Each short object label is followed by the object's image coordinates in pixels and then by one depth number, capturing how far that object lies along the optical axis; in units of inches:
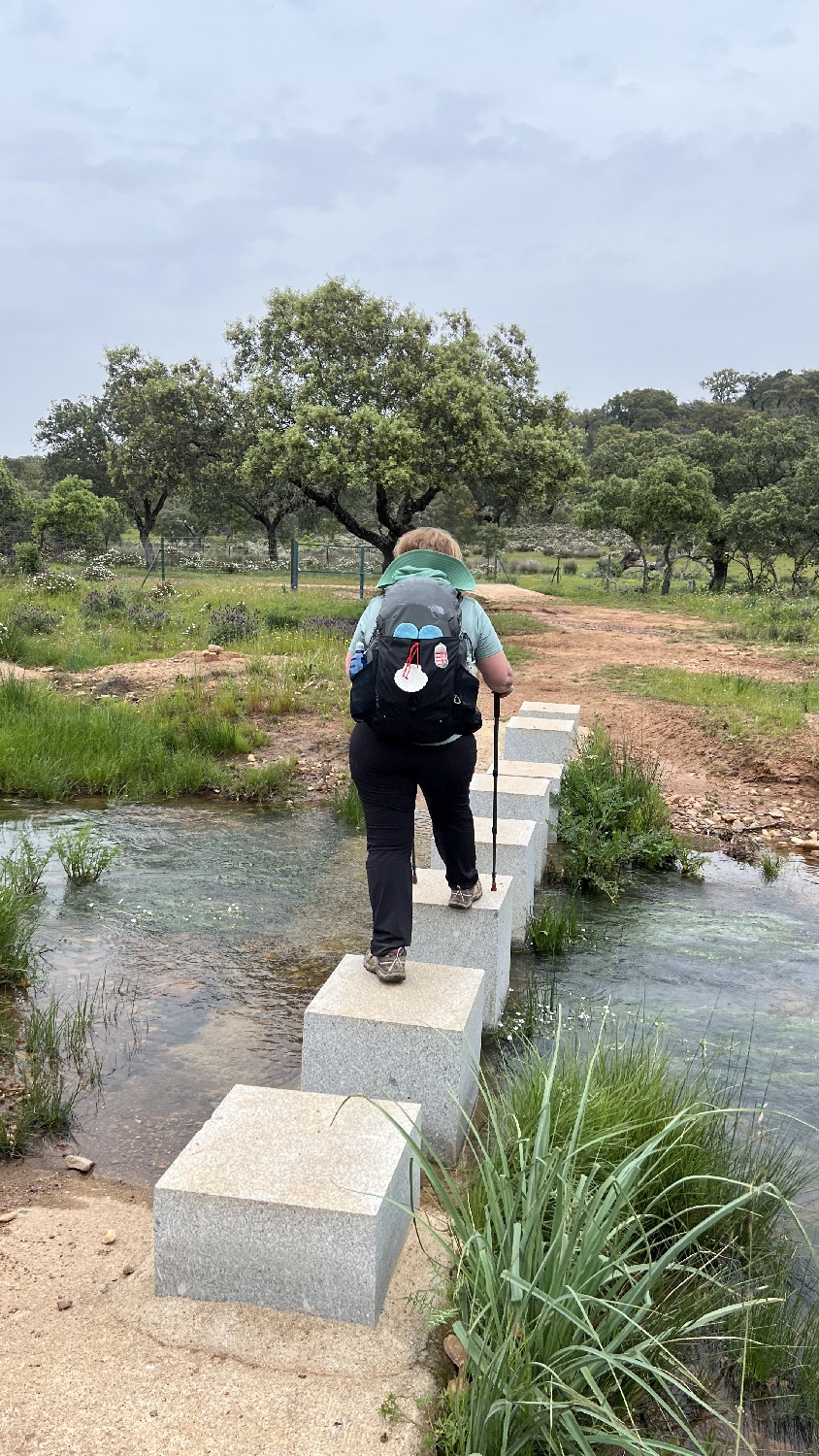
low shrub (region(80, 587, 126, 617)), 729.6
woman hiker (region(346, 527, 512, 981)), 145.3
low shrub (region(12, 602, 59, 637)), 636.1
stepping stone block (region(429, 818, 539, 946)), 221.6
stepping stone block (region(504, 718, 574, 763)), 332.2
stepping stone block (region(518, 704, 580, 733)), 362.6
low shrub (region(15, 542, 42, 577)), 1036.5
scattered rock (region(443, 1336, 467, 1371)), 102.7
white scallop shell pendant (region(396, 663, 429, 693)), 143.8
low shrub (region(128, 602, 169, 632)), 680.4
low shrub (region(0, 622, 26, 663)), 537.3
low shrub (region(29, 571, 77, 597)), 864.3
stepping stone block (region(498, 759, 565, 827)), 291.3
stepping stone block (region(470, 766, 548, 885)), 257.9
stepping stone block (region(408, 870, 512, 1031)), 182.1
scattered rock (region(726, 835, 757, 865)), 306.7
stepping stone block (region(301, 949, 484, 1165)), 142.4
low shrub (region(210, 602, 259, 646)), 633.6
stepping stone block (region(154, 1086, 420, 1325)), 105.5
